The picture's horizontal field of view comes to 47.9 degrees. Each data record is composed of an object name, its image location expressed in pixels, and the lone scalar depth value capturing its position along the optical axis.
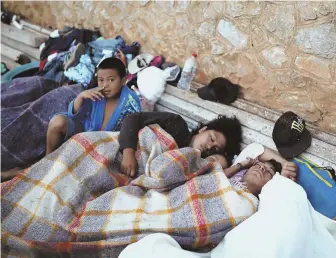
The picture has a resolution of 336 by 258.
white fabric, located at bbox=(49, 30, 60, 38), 4.05
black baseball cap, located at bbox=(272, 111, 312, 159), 2.20
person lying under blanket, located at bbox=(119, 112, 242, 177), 2.26
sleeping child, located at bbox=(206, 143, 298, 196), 2.03
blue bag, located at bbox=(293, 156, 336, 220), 1.95
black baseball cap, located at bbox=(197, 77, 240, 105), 2.70
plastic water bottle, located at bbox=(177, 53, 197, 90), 3.00
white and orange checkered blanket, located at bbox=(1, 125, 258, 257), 1.72
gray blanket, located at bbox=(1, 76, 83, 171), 2.60
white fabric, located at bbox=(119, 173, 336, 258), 1.55
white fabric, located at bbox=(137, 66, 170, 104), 2.99
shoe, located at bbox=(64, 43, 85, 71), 3.40
